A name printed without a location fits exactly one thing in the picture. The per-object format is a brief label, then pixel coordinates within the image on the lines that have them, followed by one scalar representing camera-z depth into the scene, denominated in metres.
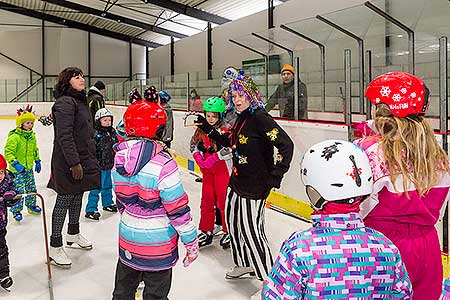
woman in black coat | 3.17
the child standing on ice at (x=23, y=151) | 4.35
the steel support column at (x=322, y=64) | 4.91
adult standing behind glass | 5.04
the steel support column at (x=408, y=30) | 3.76
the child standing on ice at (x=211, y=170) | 3.64
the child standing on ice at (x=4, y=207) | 2.78
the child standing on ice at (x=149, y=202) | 1.98
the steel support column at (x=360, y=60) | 4.23
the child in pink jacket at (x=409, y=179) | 1.54
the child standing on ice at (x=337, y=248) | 1.22
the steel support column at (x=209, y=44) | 16.03
